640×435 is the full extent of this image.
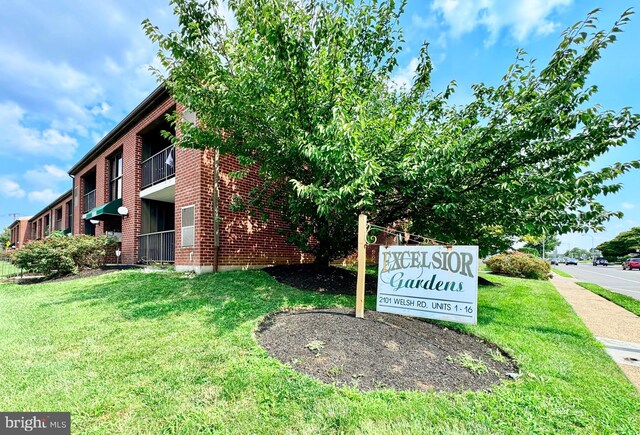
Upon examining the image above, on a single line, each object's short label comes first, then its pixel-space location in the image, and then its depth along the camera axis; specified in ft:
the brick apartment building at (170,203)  29.73
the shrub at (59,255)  33.47
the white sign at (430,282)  14.06
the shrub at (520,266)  53.52
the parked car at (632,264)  119.25
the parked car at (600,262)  179.83
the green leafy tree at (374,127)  16.10
